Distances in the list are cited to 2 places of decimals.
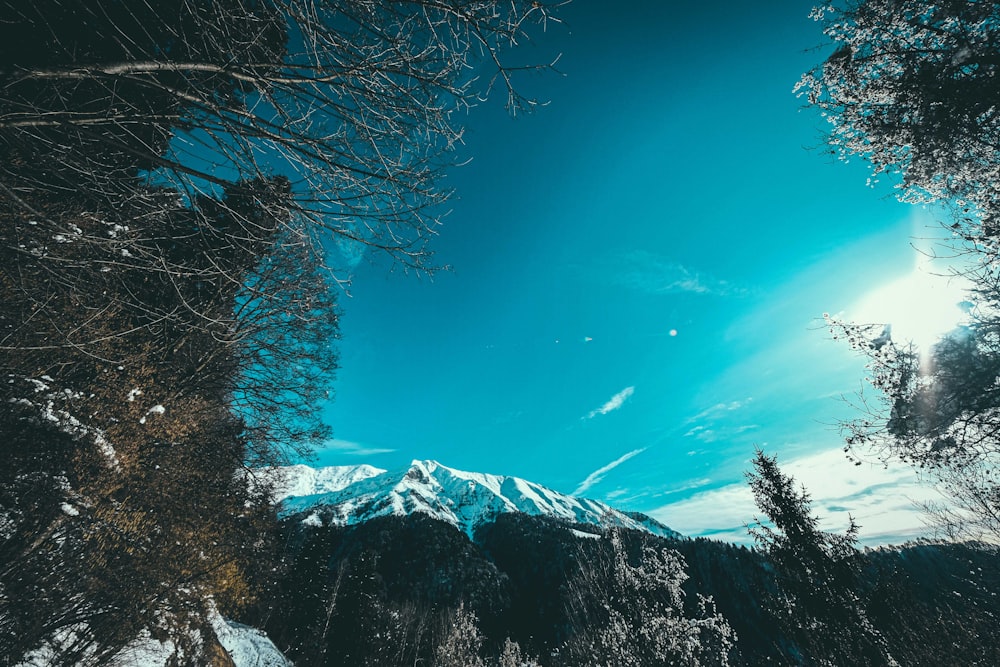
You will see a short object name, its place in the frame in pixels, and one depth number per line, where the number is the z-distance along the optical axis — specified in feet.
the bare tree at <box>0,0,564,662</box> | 7.27
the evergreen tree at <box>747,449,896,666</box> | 34.91
